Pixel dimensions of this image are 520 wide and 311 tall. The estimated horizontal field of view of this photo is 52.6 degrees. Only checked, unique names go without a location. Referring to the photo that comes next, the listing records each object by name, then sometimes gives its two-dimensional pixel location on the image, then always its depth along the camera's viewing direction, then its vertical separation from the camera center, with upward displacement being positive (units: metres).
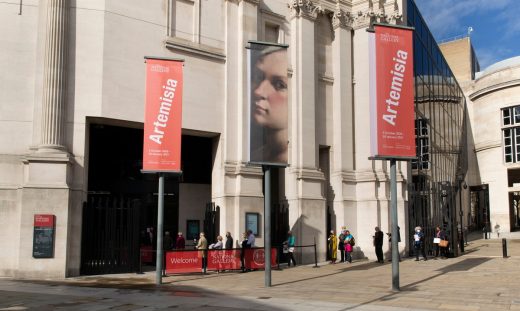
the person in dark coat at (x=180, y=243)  22.27 -1.34
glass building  25.69 +5.00
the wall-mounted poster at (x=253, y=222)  22.84 -0.48
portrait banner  16.45 +3.41
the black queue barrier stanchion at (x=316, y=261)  22.73 -2.13
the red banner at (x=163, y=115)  17.61 +3.31
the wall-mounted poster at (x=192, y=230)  26.66 -0.95
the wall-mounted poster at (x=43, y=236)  17.97 -0.85
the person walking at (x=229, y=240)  20.80 -1.14
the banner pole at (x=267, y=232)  15.55 -0.63
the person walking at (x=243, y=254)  20.30 -1.64
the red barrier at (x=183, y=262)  18.70 -1.81
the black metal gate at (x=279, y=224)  23.89 -0.57
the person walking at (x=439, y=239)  24.41 -1.27
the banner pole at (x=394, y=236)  14.20 -0.67
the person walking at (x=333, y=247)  24.47 -1.65
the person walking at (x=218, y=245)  20.52 -1.31
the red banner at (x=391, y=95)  15.09 +3.40
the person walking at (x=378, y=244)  23.33 -1.45
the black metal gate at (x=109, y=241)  19.33 -1.10
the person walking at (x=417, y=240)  23.91 -1.29
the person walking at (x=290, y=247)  22.53 -1.52
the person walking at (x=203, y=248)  19.41 -1.38
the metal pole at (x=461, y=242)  28.30 -1.63
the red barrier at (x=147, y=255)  22.11 -1.87
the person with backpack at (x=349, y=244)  24.06 -1.48
